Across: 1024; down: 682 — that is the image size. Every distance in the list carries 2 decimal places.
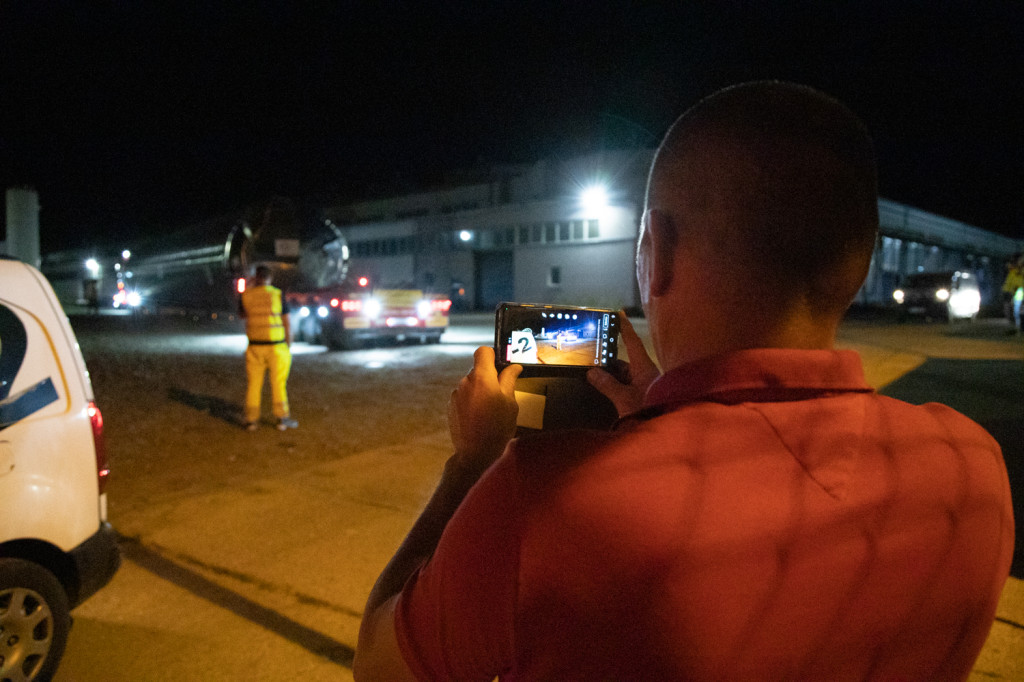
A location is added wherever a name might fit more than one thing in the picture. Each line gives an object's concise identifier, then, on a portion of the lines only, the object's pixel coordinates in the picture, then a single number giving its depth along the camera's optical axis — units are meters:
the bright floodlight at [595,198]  32.72
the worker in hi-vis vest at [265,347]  7.68
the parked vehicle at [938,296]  25.80
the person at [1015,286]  19.05
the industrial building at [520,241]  32.41
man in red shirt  0.80
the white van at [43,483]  2.77
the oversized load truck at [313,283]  15.60
